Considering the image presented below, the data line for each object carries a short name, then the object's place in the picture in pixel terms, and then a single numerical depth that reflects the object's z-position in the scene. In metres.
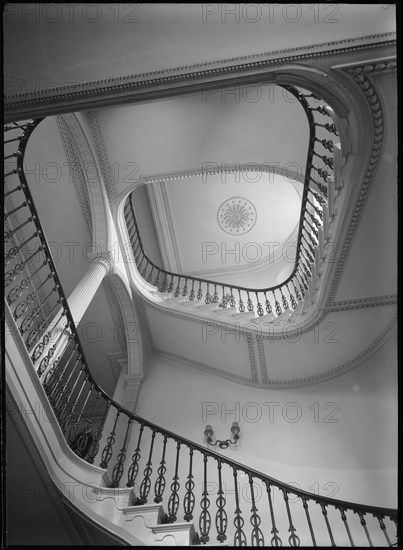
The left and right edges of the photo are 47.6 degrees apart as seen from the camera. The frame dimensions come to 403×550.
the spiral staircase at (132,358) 4.24
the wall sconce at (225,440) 7.41
